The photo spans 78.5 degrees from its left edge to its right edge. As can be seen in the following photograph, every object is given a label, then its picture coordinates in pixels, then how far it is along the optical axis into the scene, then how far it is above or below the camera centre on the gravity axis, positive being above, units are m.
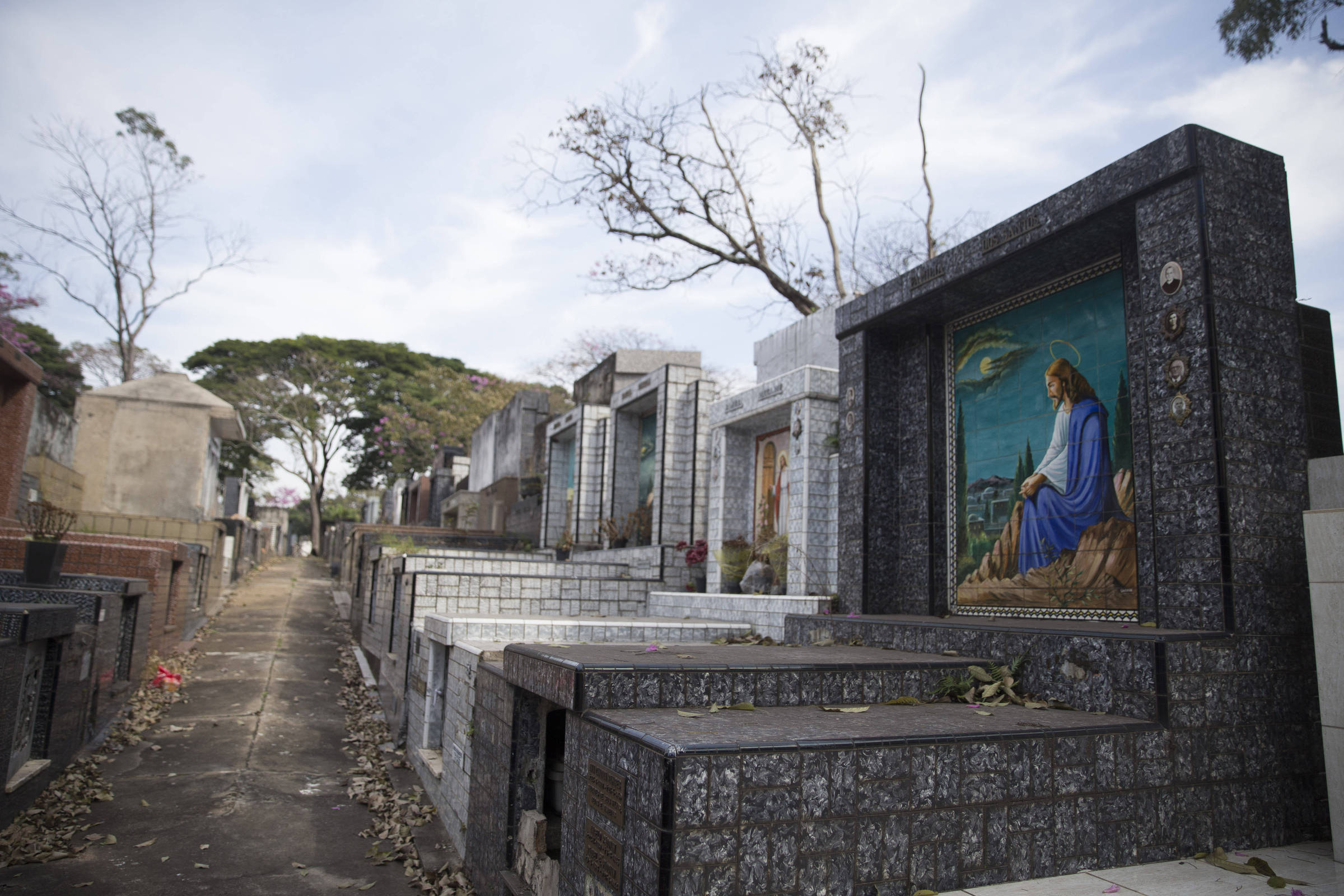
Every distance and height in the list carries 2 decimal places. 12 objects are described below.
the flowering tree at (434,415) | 29.98 +5.18
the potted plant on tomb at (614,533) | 12.53 +0.39
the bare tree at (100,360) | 26.86 +6.03
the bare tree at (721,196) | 16.12 +7.24
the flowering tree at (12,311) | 20.41 +5.79
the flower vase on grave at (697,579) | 10.20 -0.23
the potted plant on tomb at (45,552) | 6.86 -0.09
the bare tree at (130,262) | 21.69 +7.52
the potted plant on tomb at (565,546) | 13.16 +0.18
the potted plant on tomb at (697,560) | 10.15 +0.01
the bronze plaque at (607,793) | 2.83 -0.83
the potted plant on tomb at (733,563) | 9.40 -0.01
